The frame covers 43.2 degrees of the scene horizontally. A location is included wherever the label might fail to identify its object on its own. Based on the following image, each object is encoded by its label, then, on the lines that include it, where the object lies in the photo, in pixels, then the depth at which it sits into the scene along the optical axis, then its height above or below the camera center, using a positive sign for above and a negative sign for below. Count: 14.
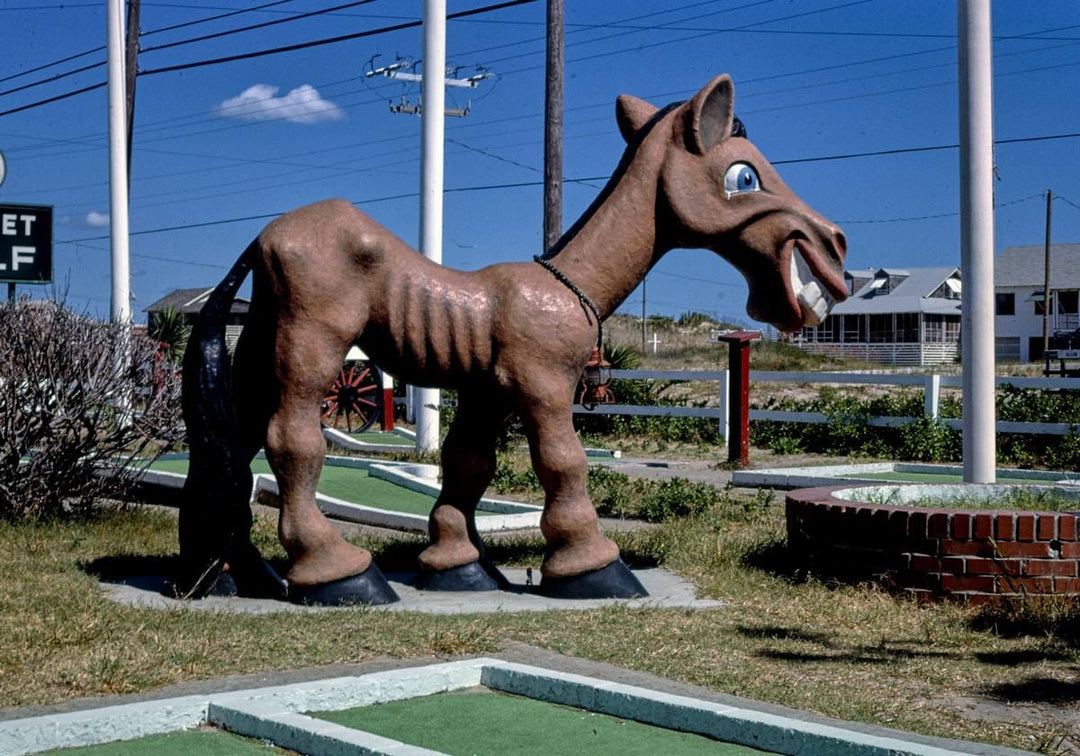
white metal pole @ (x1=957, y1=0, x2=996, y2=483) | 8.23 +0.98
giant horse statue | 6.81 +0.31
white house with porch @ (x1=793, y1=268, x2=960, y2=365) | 62.59 +3.54
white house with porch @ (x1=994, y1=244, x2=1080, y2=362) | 61.88 +4.45
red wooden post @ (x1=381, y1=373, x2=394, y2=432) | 21.38 -0.25
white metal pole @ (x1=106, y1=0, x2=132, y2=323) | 15.77 +2.68
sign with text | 13.90 +1.48
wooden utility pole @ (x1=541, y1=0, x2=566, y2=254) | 20.73 +4.40
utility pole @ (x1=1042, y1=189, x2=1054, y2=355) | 54.56 +4.19
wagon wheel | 21.16 -0.11
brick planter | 6.83 -0.80
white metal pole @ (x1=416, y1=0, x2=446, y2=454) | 13.98 +2.76
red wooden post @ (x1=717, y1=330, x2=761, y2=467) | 16.33 -0.01
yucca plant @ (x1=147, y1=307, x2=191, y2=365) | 23.14 +1.13
